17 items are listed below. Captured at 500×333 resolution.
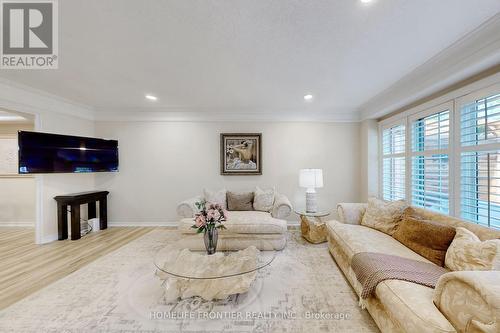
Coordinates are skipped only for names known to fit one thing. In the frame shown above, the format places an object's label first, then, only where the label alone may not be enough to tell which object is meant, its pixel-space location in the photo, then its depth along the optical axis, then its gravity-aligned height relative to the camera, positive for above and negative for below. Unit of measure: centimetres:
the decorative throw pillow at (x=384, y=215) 270 -66
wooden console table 374 -79
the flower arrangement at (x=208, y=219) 230 -58
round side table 360 -110
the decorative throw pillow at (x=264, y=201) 392 -65
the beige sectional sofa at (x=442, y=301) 104 -86
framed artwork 456 +30
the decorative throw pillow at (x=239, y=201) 402 -66
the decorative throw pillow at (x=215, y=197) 400 -58
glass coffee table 195 -99
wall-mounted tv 320 +26
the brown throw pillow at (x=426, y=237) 192 -72
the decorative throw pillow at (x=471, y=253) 147 -67
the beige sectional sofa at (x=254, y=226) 295 -91
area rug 176 -133
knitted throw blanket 161 -86
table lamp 385 -31
